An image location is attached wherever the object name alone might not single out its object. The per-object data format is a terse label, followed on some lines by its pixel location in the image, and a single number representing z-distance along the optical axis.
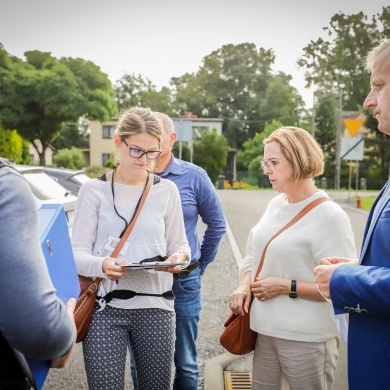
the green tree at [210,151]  52.25
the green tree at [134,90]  96.69
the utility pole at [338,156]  56.41
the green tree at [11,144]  36.50
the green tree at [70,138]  86.25
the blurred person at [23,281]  1.55
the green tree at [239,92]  83.81
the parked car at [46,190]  7.78
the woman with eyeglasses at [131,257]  2.79
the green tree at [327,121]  62.91
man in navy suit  2.01
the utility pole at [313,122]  58.50
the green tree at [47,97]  37.38
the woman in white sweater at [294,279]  2.85
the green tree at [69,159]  54.09
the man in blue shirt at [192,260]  3.64
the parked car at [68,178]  11.23
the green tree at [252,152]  64.11
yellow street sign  28.35
